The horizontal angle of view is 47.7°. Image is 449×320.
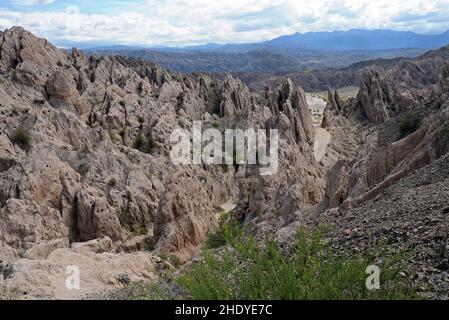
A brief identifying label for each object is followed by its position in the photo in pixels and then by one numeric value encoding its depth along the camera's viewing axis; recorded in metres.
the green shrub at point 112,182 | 30.81
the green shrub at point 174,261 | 21.21
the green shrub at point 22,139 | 35.09
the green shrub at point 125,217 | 28.06
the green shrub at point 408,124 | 25.00
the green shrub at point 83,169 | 32.44
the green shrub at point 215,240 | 23.05
